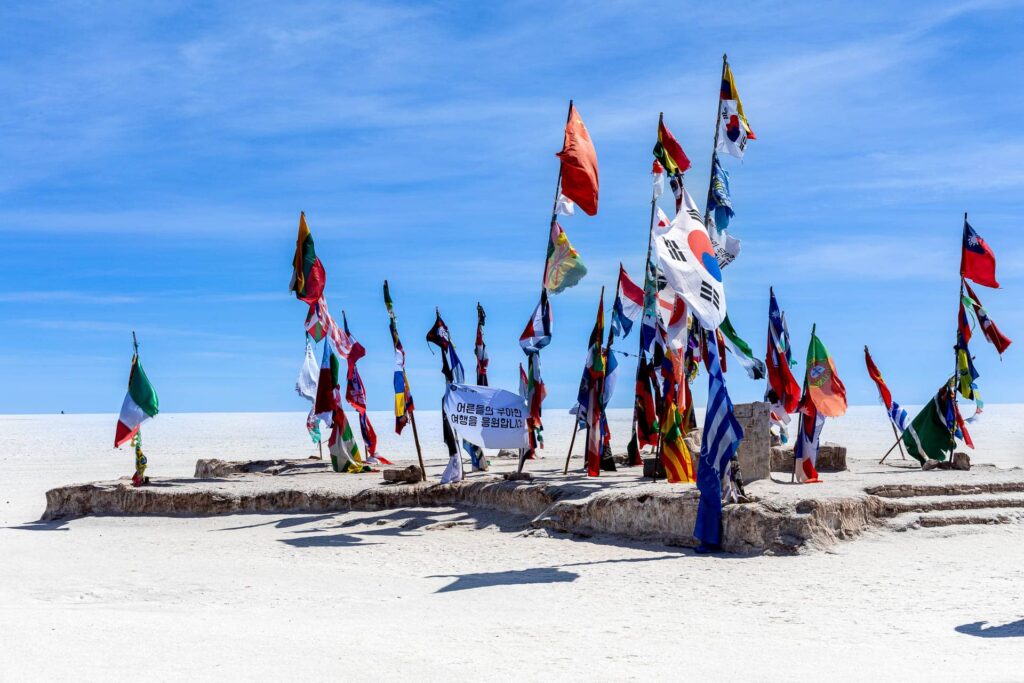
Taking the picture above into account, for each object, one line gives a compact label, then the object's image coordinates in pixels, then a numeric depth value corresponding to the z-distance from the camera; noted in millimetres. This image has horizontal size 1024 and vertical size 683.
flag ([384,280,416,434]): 19016
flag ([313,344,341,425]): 21781
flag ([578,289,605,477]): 18281
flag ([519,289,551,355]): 18547
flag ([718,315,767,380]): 15227
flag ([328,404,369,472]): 22688
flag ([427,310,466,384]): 18652
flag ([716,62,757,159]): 18453
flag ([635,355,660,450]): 18875
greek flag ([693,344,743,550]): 13086
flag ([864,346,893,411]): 22859
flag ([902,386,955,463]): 21359
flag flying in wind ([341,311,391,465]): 23016
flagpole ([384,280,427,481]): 18938
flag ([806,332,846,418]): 17047
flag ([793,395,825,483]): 16812
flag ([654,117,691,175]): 18016
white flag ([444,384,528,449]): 17141
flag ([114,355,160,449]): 19156
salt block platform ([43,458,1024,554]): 13219
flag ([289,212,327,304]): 21188
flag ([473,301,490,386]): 24406
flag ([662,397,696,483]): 16125
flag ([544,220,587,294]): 18000
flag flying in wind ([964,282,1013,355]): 21672
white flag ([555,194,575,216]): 18219
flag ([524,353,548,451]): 19594
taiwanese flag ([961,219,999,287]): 21544
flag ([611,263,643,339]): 19109
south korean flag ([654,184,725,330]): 13344
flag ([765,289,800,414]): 21312
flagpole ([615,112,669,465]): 18292
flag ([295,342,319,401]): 26812
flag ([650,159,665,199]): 18406
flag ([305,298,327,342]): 22188
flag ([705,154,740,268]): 18047
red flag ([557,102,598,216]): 17453
